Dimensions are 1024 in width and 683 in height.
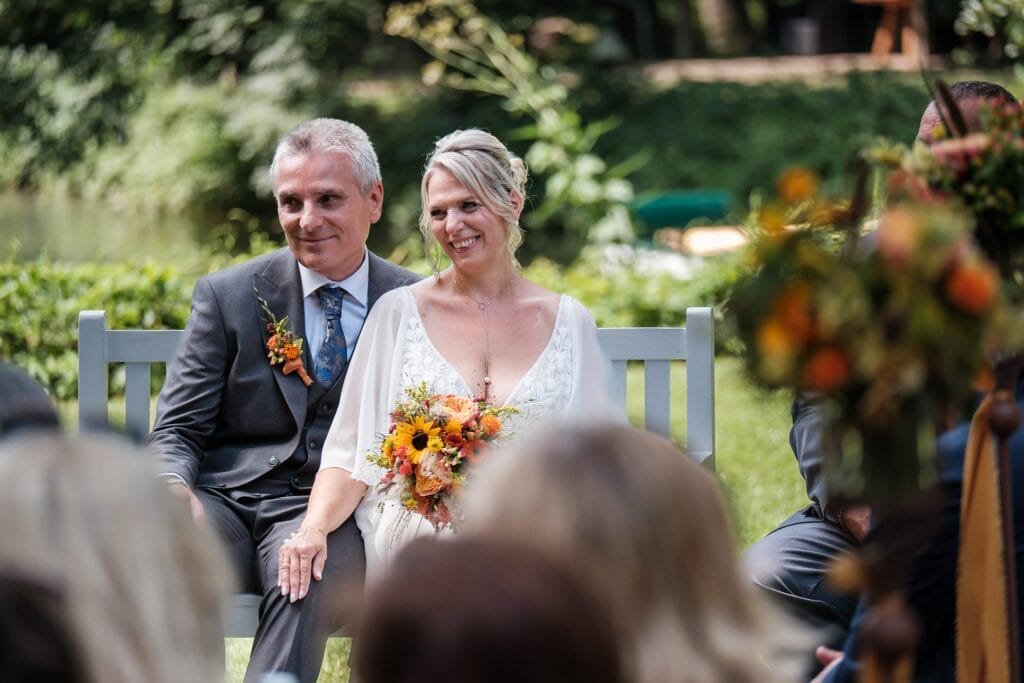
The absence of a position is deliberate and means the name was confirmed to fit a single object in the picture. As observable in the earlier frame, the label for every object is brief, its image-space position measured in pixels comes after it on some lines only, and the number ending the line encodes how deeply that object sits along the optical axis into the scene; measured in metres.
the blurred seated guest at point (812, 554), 6.85
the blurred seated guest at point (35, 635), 2.94
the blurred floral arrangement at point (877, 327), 3.32
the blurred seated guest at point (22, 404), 3.97
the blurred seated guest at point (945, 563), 4.28
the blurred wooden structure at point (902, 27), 50.69
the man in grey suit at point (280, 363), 7.62
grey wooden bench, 7.97
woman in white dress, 7.38
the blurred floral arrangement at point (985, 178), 3.79
